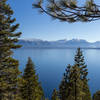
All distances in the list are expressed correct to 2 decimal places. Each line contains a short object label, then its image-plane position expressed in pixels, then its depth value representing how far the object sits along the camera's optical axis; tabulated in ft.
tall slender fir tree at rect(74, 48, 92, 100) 52.42
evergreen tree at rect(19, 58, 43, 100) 42.63
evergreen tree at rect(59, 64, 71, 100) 45.33
